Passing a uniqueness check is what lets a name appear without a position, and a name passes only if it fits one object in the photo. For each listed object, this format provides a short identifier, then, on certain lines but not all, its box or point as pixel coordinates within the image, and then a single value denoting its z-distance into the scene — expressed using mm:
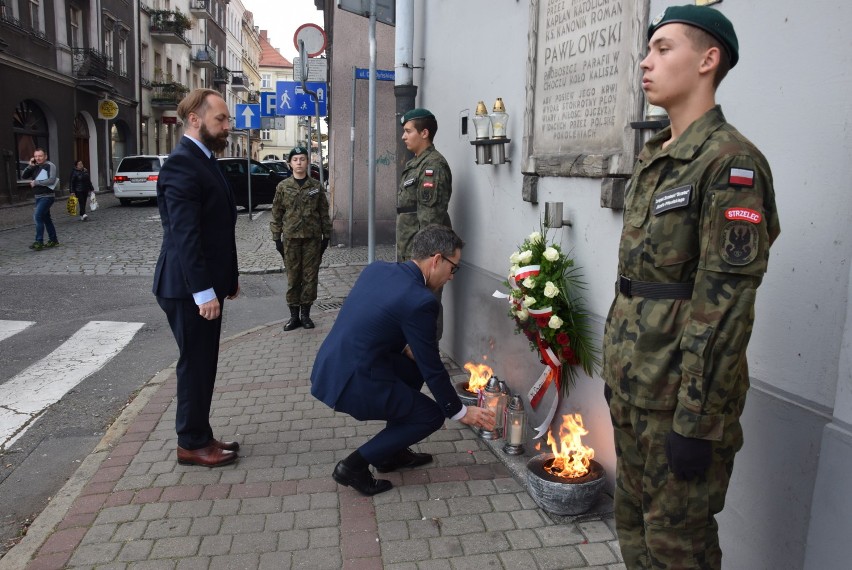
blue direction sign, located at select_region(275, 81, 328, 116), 13859
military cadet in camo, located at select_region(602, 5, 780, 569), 1990
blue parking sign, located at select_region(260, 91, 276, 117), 18156
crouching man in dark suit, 3457
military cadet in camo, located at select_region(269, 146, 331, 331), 7562
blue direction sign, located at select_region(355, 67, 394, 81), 8224
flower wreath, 3874
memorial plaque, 3449
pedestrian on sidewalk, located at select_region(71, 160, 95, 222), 19058
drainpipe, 6844
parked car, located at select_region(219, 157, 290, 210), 23344
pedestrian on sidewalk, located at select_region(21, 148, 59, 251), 12977
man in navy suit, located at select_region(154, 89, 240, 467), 3848
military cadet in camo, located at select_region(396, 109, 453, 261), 5605
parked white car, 23578
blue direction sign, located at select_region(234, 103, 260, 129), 18234
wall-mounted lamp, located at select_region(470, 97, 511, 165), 4855
